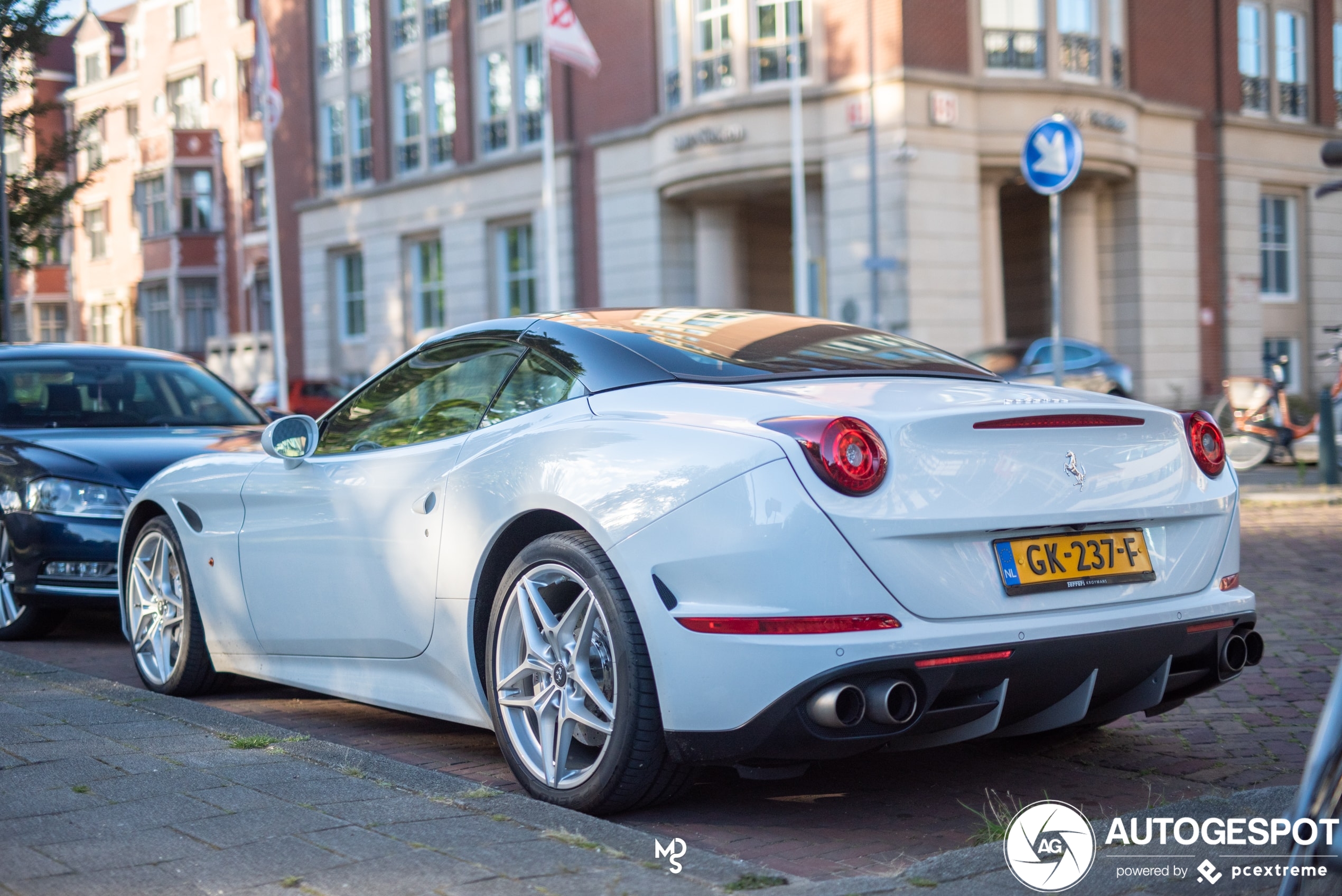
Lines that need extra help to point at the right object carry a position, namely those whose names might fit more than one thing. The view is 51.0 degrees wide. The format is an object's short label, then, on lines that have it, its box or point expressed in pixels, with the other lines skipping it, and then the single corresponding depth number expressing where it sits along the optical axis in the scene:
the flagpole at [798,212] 24.78
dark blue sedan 6.79
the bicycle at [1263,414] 16.08
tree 20.45
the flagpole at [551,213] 24.92
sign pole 10.23
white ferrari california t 3.25
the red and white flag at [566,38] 21.39
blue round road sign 10.33
